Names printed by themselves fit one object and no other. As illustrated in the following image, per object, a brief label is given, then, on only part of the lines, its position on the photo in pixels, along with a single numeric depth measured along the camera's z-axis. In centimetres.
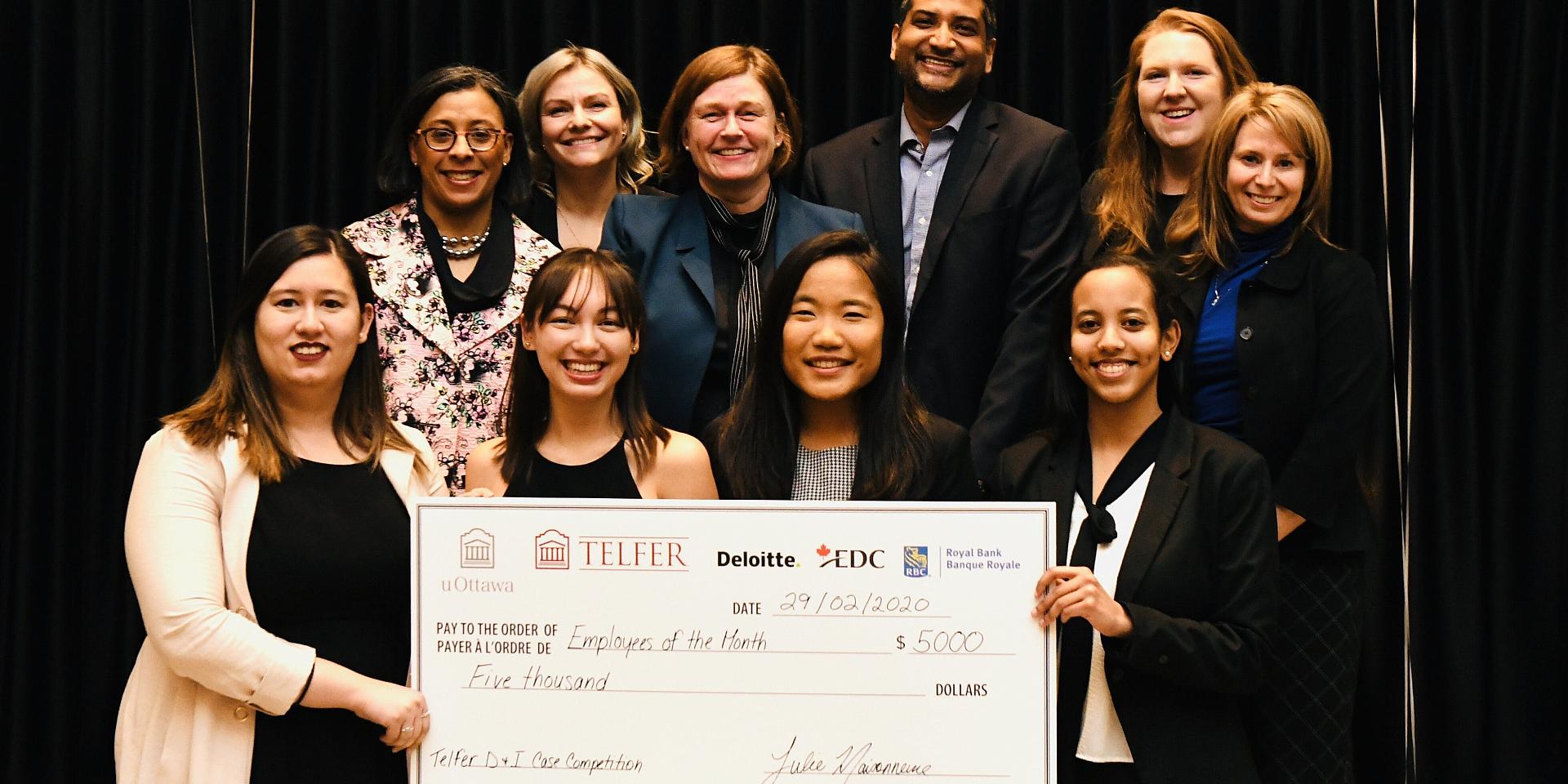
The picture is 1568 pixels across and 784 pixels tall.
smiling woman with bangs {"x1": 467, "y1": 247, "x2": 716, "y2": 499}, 250
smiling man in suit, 321
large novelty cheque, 219
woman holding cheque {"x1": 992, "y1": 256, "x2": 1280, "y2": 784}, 227
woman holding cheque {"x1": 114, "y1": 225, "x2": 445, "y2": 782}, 220
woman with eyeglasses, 299
